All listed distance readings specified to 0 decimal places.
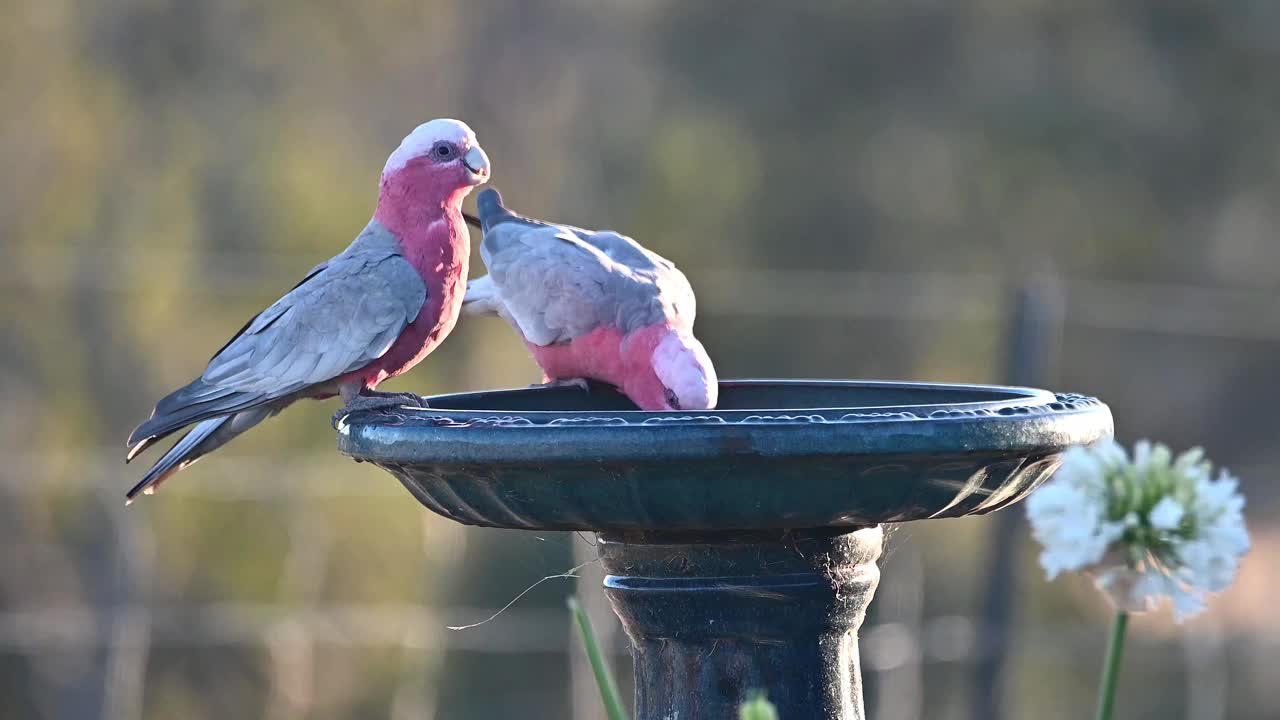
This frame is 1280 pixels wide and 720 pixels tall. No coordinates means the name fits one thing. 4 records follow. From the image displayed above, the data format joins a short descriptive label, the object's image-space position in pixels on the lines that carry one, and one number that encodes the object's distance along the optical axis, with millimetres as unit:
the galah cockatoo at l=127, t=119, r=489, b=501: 11818
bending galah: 11873
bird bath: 11484
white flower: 10724
